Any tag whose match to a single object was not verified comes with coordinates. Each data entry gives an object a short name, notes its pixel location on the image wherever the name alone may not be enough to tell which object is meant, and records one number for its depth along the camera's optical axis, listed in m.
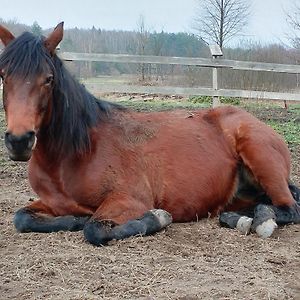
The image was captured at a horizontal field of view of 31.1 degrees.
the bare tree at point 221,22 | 33.06
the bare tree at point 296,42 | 27.19
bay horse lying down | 3.71
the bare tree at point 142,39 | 35.34
